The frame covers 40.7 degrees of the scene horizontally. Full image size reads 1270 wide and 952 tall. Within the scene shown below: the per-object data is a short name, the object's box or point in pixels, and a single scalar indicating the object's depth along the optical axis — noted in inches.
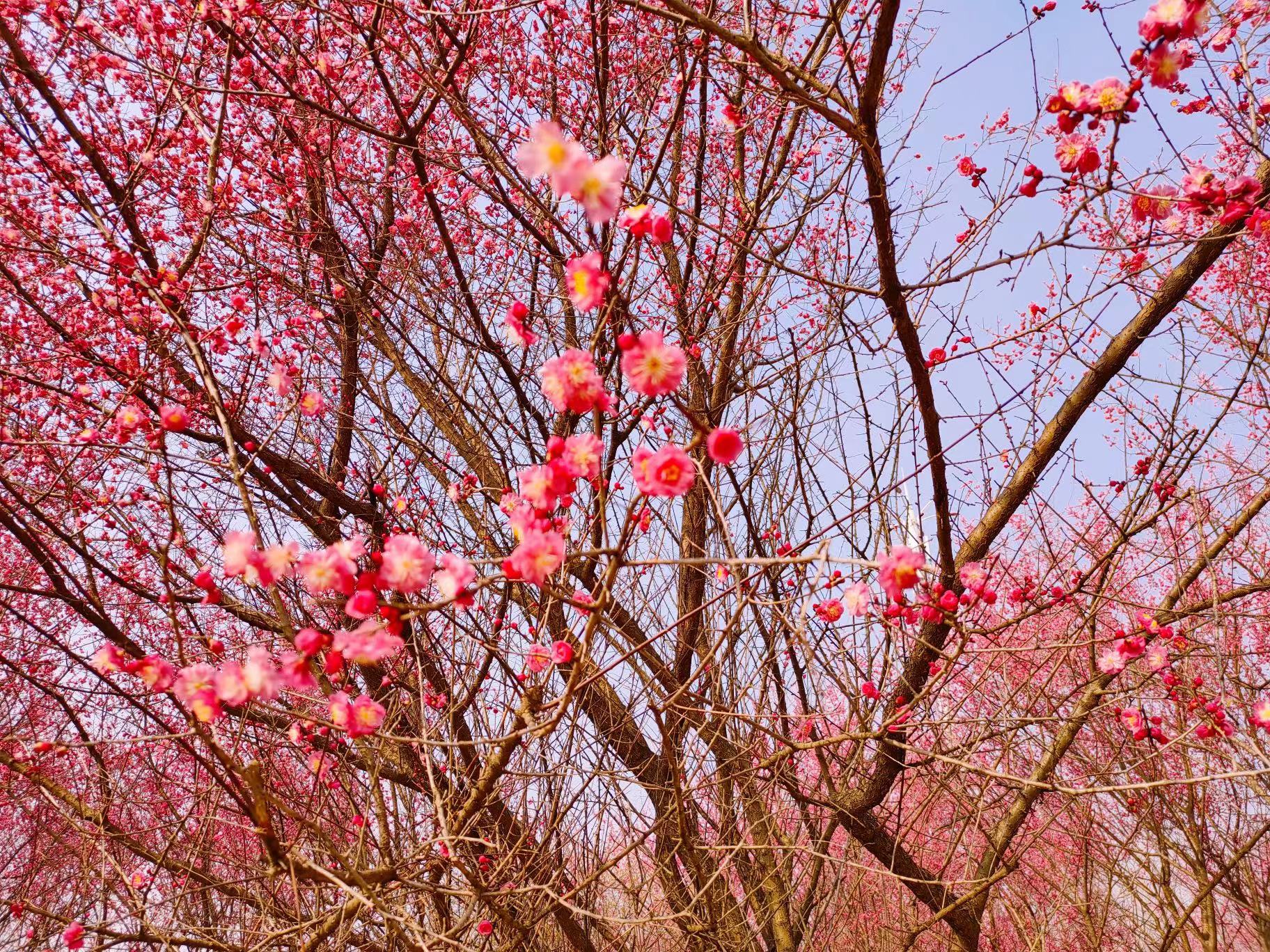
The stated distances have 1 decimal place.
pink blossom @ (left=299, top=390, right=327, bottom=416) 32.8
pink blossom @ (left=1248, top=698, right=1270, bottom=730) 33.5
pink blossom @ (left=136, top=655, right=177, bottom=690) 28.0
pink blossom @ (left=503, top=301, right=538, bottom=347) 28.8
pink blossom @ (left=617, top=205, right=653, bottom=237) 26.4
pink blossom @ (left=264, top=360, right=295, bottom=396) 33.8
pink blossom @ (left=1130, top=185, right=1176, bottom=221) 30.8
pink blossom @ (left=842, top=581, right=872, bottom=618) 35.2
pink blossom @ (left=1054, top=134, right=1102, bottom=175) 29.7
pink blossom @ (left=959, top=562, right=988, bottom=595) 40.4
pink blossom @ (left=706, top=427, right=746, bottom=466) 25.5
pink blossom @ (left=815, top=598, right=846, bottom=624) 37.3
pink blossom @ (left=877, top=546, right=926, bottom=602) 26.0
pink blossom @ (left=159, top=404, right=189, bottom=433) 29.7
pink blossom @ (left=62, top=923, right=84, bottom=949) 33.7
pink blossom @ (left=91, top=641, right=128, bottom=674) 29.5
